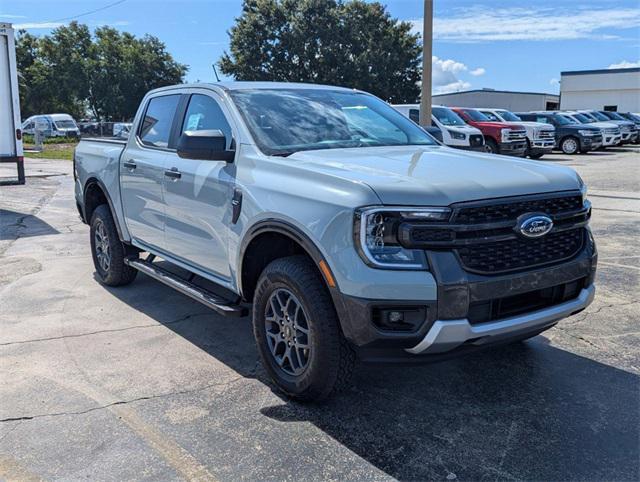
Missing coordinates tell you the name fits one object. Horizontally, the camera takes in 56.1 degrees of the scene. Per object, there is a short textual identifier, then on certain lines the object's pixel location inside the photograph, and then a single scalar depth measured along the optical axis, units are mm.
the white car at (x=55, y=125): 39781
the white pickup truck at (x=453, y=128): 17828
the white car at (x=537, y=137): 21422
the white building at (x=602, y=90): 51594
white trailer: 10805
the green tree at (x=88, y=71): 56500
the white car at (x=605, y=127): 27375
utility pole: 13453
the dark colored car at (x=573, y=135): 25547
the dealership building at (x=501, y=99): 54219
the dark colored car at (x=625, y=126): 29983
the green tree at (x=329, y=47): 47562
